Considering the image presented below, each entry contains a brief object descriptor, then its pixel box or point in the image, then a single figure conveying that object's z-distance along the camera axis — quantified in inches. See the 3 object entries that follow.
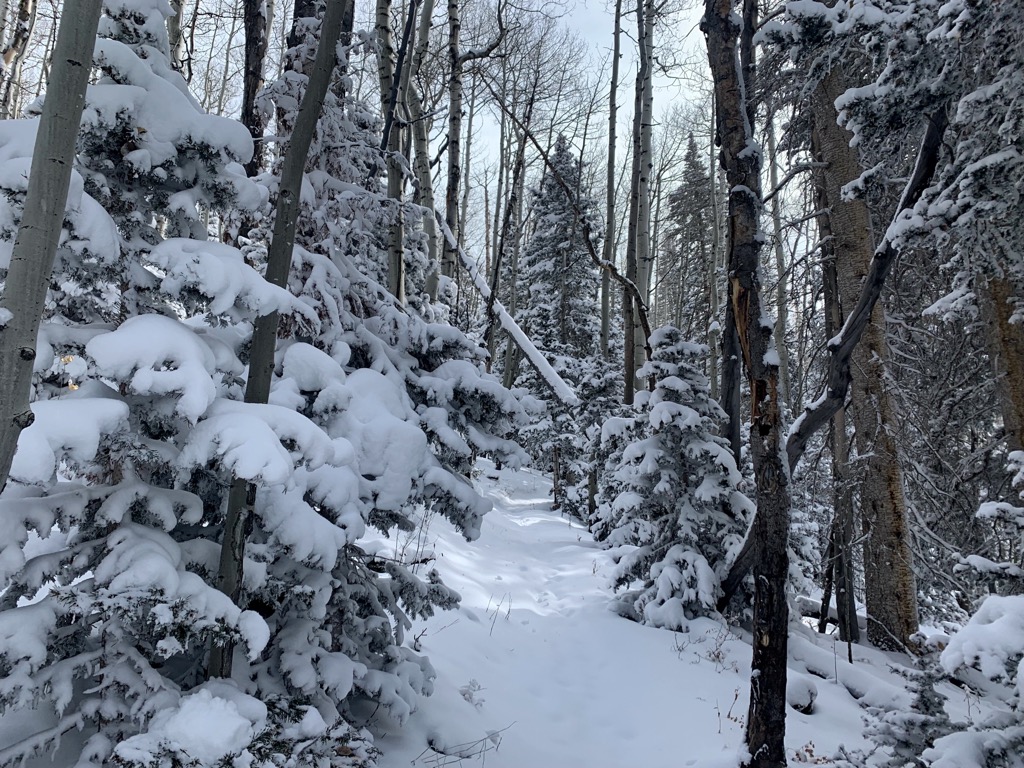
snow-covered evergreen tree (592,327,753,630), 274.1
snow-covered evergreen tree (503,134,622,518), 730.8
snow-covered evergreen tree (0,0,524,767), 86.3
